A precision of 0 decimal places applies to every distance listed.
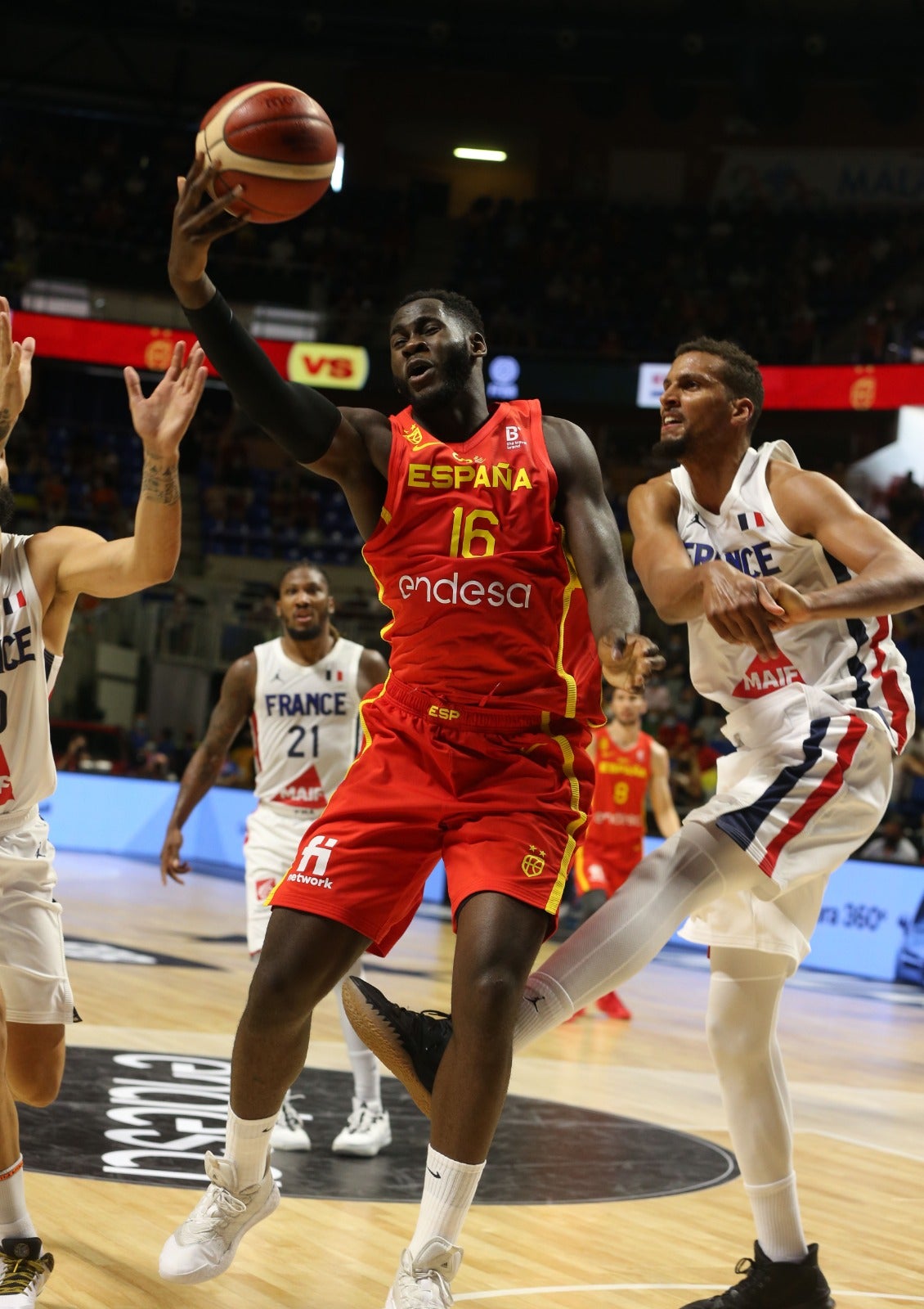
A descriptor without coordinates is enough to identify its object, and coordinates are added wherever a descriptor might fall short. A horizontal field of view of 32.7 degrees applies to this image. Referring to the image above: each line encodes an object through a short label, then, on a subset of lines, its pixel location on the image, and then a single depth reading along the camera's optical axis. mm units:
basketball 3613
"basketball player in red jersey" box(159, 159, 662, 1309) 3494
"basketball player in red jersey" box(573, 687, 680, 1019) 10938
